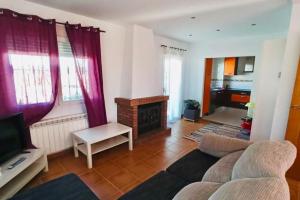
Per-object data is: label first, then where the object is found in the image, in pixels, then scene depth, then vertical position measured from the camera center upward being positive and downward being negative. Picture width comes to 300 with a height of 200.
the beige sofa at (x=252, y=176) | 0.83 -0.57
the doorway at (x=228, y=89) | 5.51 -0.48
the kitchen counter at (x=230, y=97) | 6.00 -0.78
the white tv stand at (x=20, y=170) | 1.72 -1.18
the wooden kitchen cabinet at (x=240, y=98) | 6.02 -0.80
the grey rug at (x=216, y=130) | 3.72 -1.32
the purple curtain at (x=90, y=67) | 2.68 +0.14
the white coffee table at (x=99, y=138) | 2.47 -0.96
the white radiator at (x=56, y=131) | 2.49 -0.89
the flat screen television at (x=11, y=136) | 1.90 -0.74
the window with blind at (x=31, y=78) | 2.21 -0.05
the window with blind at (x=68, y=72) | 2.67 +0.04
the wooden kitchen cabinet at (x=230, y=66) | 6.13 +0.36
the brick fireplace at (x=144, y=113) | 3.22 -0.79
